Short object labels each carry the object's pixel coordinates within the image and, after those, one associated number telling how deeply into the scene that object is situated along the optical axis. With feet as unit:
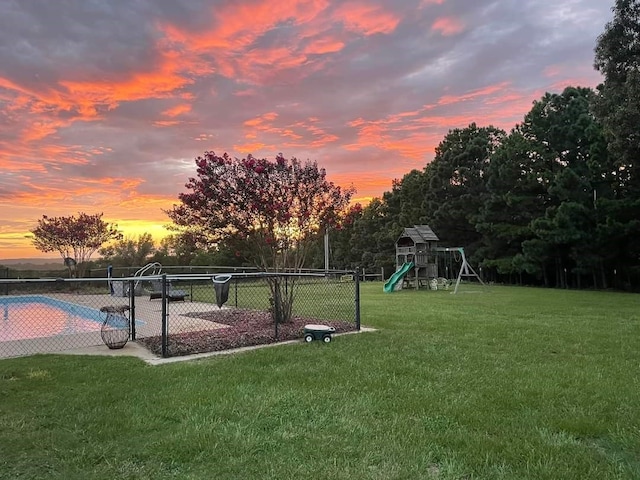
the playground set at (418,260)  67.10
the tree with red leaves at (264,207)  25.36
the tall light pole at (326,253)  84.84
